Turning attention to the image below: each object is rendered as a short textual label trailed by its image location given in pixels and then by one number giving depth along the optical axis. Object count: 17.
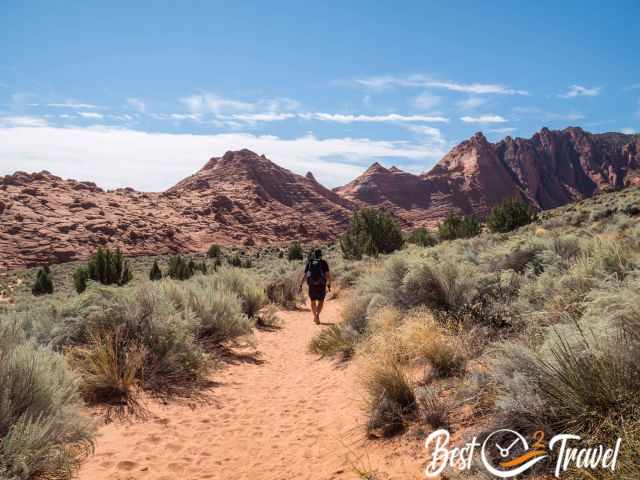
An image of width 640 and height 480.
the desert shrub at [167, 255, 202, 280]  29.89
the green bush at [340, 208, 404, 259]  26.52
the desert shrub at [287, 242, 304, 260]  40.84
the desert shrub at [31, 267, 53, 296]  29.59
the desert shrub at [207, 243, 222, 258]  53.73
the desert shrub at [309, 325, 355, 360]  7.04
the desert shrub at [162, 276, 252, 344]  7.95
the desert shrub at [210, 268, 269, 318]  11.37
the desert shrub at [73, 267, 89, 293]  23.77
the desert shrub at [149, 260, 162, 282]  29.45
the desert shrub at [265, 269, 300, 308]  14.56
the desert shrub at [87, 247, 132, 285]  25.87
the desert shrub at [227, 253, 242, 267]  39.28
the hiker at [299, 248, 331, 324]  11.23
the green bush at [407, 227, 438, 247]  32.93
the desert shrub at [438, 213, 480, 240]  33.47
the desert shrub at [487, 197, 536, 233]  34.16
